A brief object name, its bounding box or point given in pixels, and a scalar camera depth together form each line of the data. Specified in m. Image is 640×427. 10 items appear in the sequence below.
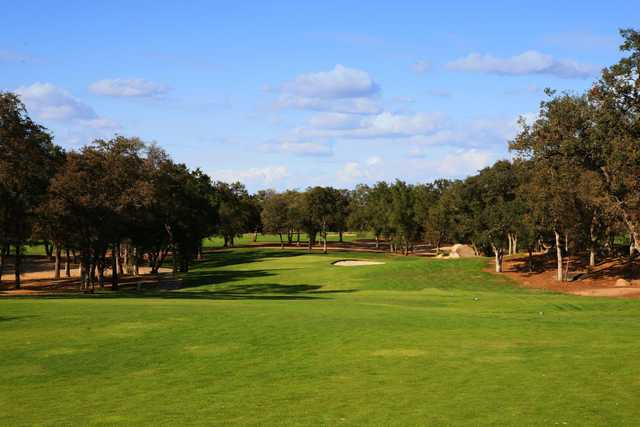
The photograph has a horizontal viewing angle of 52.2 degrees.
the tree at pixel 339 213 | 127.31
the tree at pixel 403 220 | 118.31
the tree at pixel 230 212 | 127.19
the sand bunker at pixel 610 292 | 49.04
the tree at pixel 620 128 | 39.72
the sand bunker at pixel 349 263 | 85.56
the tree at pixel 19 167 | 49.28
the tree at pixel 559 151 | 45.84
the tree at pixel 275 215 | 136.38
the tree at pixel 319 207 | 123.31
